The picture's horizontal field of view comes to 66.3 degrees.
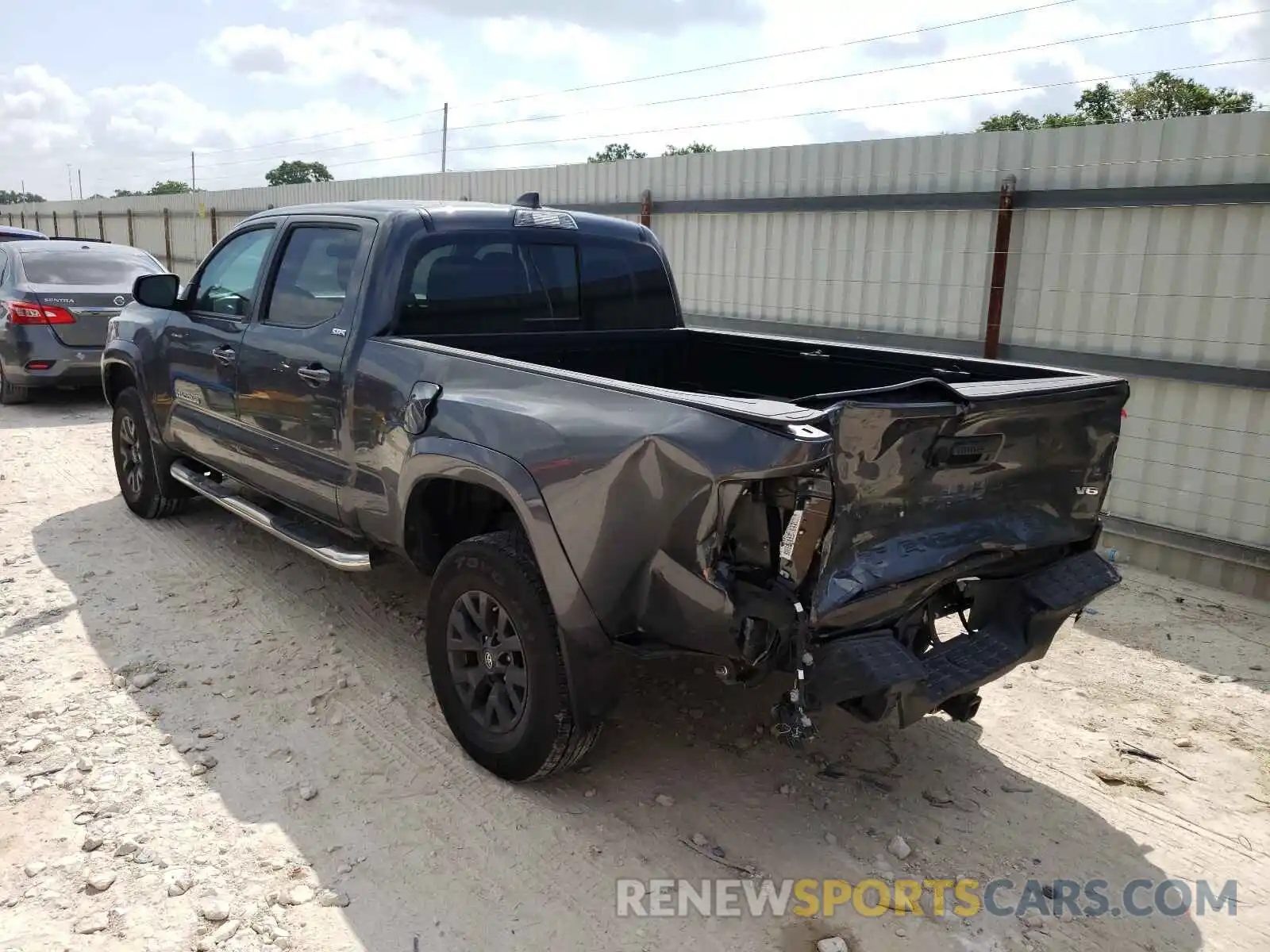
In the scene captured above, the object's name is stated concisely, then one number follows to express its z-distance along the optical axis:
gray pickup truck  2.69
